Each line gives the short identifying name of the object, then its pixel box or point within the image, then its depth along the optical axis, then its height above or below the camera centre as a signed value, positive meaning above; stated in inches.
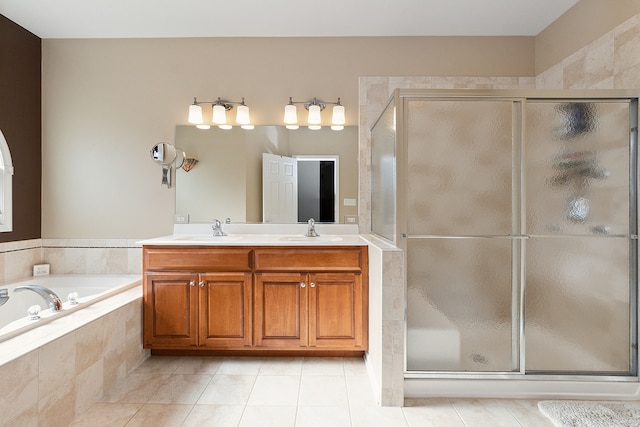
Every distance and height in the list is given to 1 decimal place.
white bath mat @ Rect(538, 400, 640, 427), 72.0 -41.4
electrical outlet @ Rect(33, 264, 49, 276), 120.7 -19.2
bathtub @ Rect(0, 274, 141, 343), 75.0 -22.9
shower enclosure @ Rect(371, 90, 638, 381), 80.9 -4.1
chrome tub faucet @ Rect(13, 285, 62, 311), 83.3 -19.7
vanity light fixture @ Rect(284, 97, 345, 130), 123.3 +33.2
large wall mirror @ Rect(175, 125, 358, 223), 124.7 +16.1
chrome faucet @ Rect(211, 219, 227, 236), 119.9 -5.6
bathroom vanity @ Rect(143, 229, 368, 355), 101.3 -23.3
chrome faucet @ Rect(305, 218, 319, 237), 119.2 -5.5
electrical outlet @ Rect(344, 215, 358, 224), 125.3 -2.3
